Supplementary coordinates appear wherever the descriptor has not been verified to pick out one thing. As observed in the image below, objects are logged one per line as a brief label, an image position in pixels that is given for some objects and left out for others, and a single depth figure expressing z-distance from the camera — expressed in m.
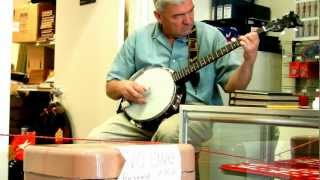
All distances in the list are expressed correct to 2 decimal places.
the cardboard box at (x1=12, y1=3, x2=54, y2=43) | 4.24
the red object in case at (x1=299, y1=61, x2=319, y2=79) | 3.08
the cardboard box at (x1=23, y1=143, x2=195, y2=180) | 0.99
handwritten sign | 1.03
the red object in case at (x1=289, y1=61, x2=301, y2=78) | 3.23
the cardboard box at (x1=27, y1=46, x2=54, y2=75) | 4.34
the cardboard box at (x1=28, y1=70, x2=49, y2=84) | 4.27
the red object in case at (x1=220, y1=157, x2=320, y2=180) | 1.43
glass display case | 1.39
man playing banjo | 2.31
